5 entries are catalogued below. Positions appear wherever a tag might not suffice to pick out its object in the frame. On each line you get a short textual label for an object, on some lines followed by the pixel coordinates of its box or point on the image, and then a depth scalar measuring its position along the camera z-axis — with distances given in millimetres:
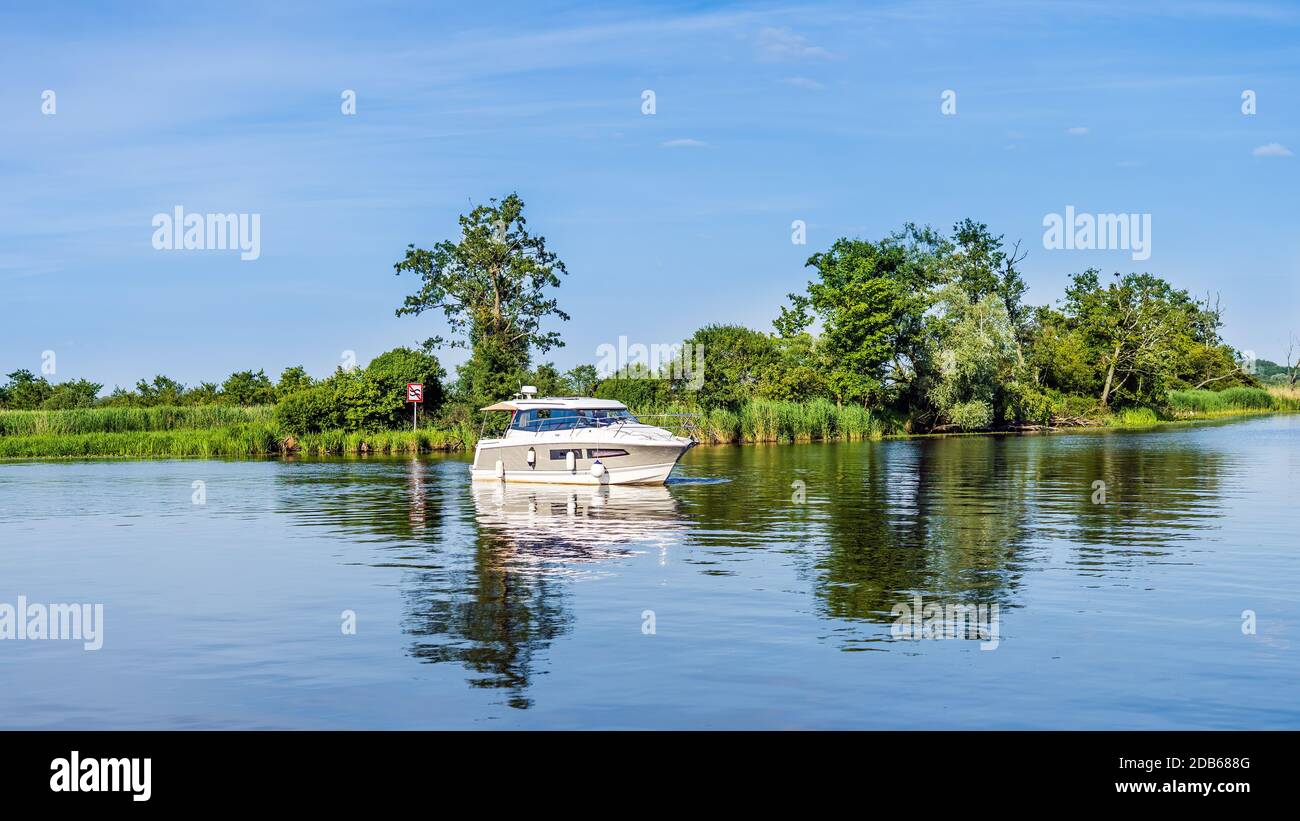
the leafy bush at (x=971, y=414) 87062
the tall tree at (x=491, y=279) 86750
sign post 76250
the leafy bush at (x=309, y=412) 74625
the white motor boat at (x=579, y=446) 42969
